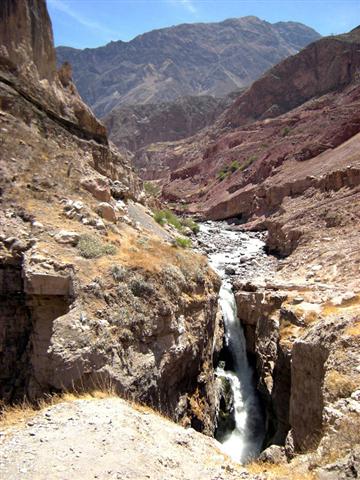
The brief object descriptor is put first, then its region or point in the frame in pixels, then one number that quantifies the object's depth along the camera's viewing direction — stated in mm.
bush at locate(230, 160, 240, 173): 47969
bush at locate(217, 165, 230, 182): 47919
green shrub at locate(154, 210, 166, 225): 20419
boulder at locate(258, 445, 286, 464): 7551
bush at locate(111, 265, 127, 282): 10031
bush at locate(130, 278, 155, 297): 10102
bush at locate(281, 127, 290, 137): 47350
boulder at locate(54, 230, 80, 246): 10270
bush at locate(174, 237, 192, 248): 19212
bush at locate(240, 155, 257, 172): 45669
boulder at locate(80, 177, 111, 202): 13782
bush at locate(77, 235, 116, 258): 10250
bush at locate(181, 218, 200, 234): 30359
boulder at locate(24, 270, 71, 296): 8945
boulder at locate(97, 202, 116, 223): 13047
